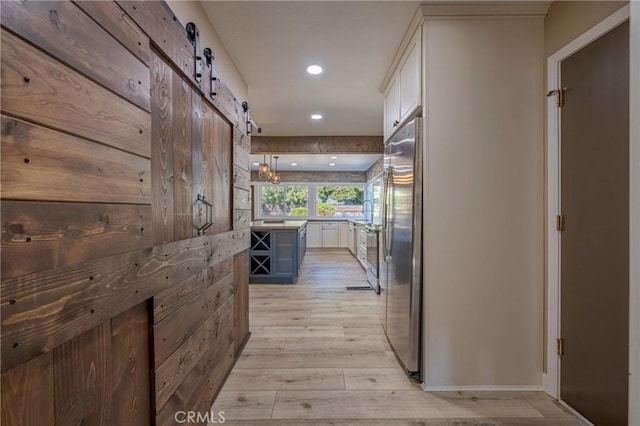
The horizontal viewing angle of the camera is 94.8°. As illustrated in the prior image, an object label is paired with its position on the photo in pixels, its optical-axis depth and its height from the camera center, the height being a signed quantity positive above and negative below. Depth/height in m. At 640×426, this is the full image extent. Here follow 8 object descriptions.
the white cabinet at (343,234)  8.55 -0.64
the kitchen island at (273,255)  4.70 -0.69
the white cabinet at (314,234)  8.74 -0.67
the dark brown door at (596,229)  1.45 -0.09
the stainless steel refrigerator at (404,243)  1.98 -0.23
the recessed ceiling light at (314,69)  2.59 +1.29
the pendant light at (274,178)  6.24 +0.73
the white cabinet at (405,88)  1.99 +0.99
